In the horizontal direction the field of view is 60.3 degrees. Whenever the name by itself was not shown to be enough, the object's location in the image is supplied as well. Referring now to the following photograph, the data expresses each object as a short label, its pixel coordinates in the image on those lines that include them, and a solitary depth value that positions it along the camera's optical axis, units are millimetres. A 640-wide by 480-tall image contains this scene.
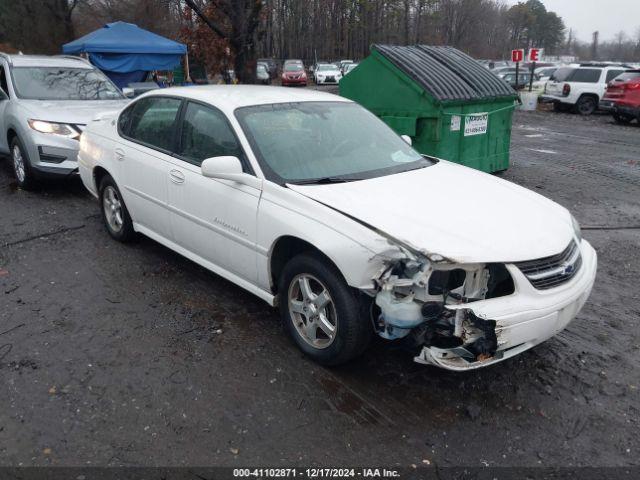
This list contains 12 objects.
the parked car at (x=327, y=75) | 35562
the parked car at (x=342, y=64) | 40225
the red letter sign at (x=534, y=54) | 21031
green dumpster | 7258
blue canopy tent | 14578
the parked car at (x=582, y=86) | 18750
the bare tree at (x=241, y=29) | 8852
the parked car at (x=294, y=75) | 33562
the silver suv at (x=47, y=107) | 6898
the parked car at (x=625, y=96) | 15891
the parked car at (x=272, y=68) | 39625
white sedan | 2912
